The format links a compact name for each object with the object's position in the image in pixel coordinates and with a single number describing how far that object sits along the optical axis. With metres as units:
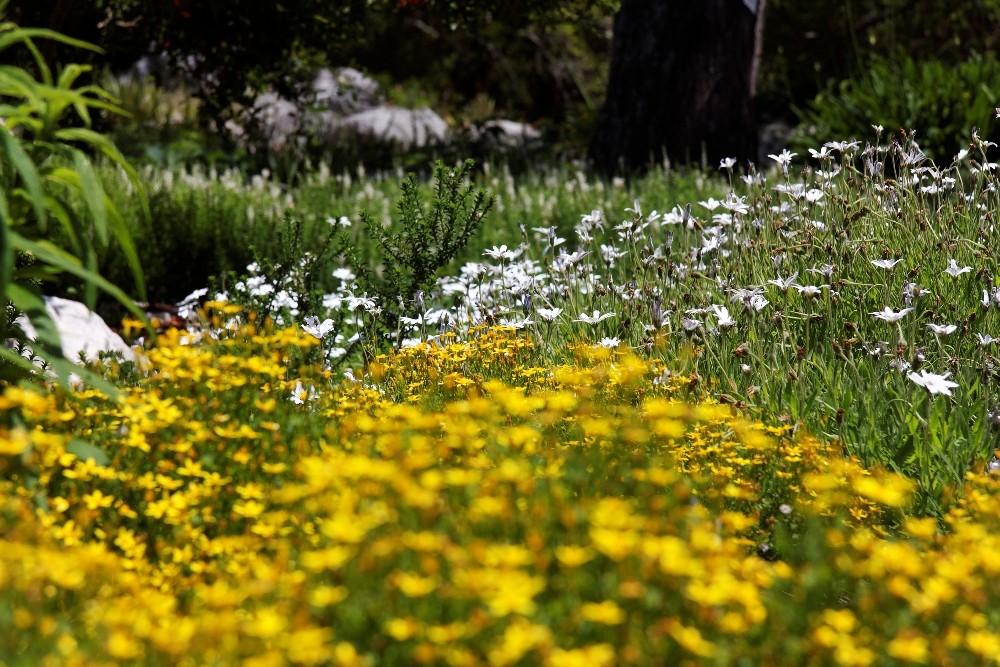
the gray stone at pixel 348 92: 15.77
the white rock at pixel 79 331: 4.97
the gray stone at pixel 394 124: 14.36
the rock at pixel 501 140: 11.99
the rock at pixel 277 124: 12.25
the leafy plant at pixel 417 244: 4.88
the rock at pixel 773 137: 12.51
